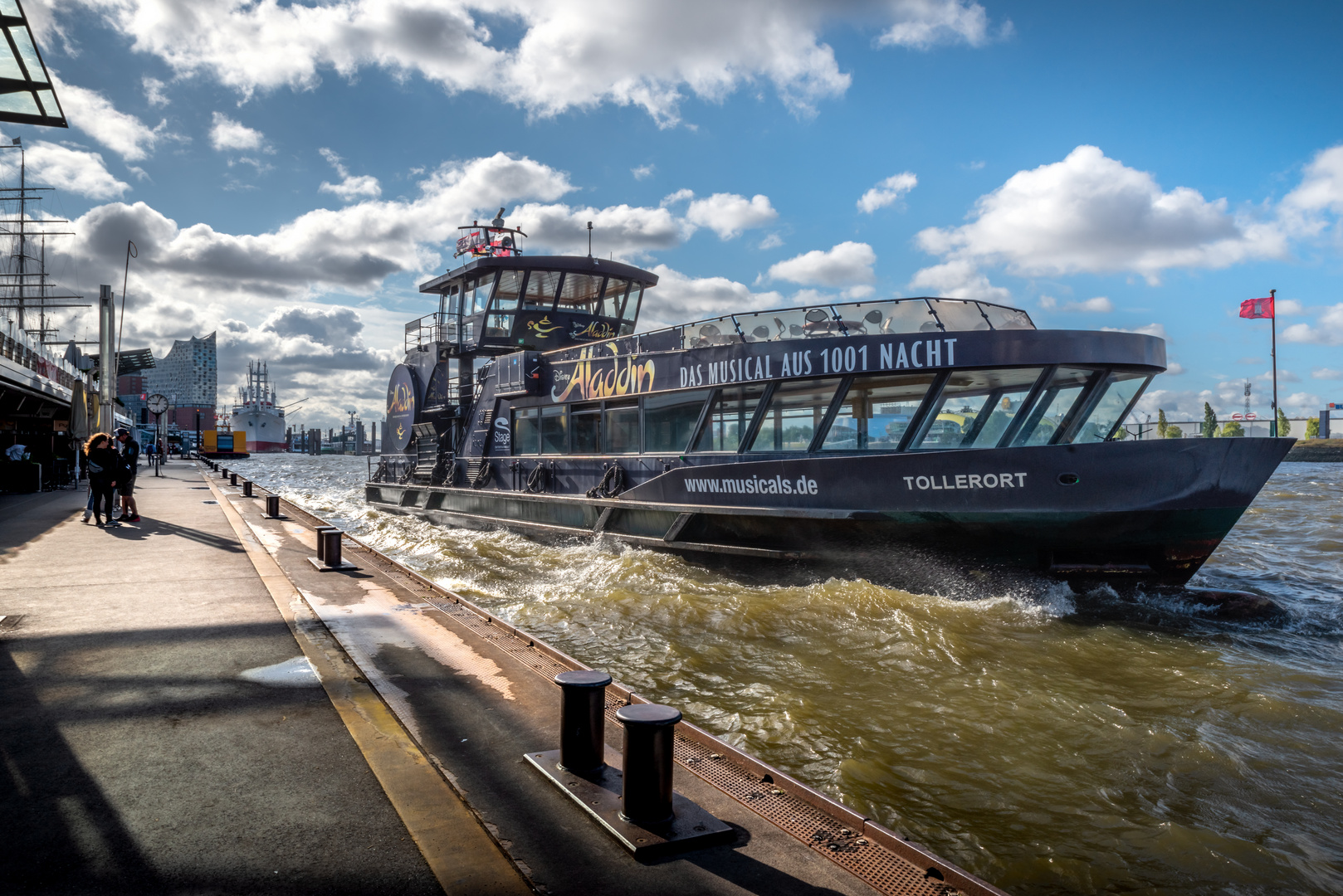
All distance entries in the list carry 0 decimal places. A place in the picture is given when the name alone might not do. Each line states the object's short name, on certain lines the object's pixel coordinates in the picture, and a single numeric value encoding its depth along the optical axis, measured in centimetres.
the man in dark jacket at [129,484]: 1393
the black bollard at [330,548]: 971
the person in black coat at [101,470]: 1311
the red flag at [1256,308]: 1503
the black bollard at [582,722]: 374
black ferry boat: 782
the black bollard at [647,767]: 327
